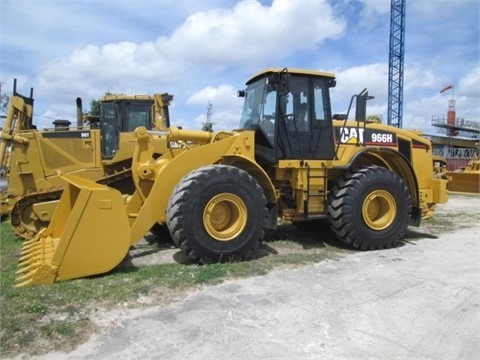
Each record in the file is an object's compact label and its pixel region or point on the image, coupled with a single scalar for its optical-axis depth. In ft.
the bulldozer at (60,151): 29.78
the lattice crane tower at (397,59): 134.72
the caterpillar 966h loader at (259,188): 17.74
